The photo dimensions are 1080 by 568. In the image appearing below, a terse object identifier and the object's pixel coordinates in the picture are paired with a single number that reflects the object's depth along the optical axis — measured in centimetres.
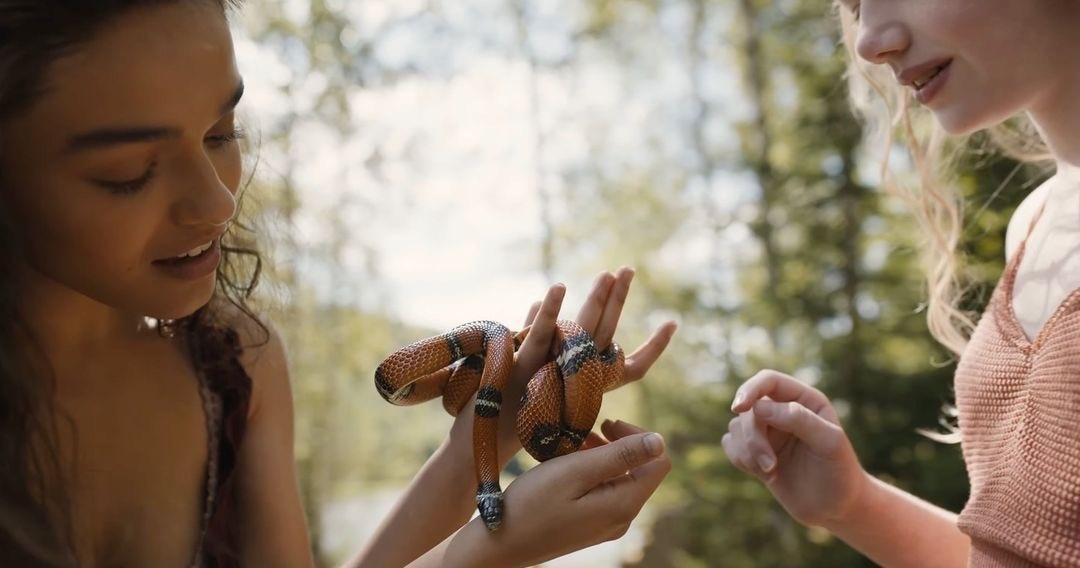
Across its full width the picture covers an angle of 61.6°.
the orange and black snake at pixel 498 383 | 110
